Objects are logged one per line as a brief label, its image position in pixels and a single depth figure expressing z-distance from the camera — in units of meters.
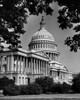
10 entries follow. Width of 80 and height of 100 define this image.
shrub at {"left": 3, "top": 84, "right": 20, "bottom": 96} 43.35
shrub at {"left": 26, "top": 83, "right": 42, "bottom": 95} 45.69
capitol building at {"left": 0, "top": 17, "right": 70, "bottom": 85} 119.69
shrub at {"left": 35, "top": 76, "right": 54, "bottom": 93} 57.81
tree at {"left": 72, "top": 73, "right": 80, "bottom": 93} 56.88
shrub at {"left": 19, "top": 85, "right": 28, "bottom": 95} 45.81
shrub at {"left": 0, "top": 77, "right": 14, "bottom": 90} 84.24
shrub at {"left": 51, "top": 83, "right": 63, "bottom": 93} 54.84
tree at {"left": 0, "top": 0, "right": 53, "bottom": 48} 16.51
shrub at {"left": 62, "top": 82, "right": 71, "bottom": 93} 56.05
